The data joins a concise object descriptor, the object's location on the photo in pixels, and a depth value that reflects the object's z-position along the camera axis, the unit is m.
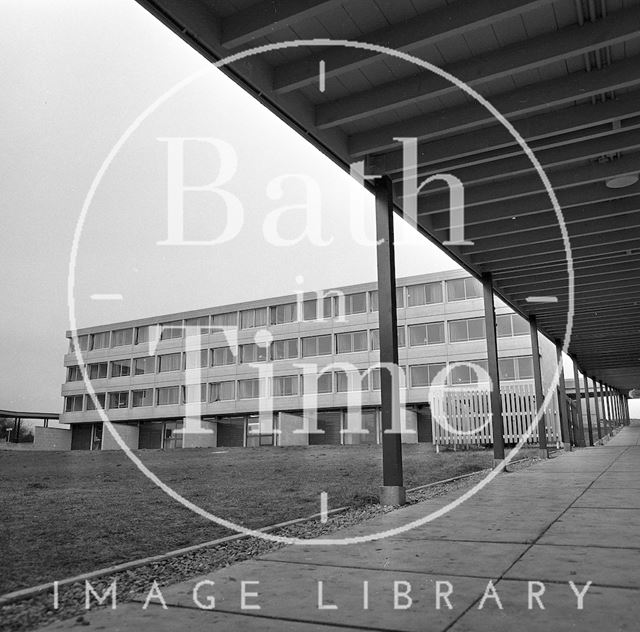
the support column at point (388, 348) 7.30
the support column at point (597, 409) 31.55
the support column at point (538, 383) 16.53
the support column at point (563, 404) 21.25
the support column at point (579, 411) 25.14
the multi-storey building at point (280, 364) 42.06
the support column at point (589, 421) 25.61
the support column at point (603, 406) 39.25
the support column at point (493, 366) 12.50
